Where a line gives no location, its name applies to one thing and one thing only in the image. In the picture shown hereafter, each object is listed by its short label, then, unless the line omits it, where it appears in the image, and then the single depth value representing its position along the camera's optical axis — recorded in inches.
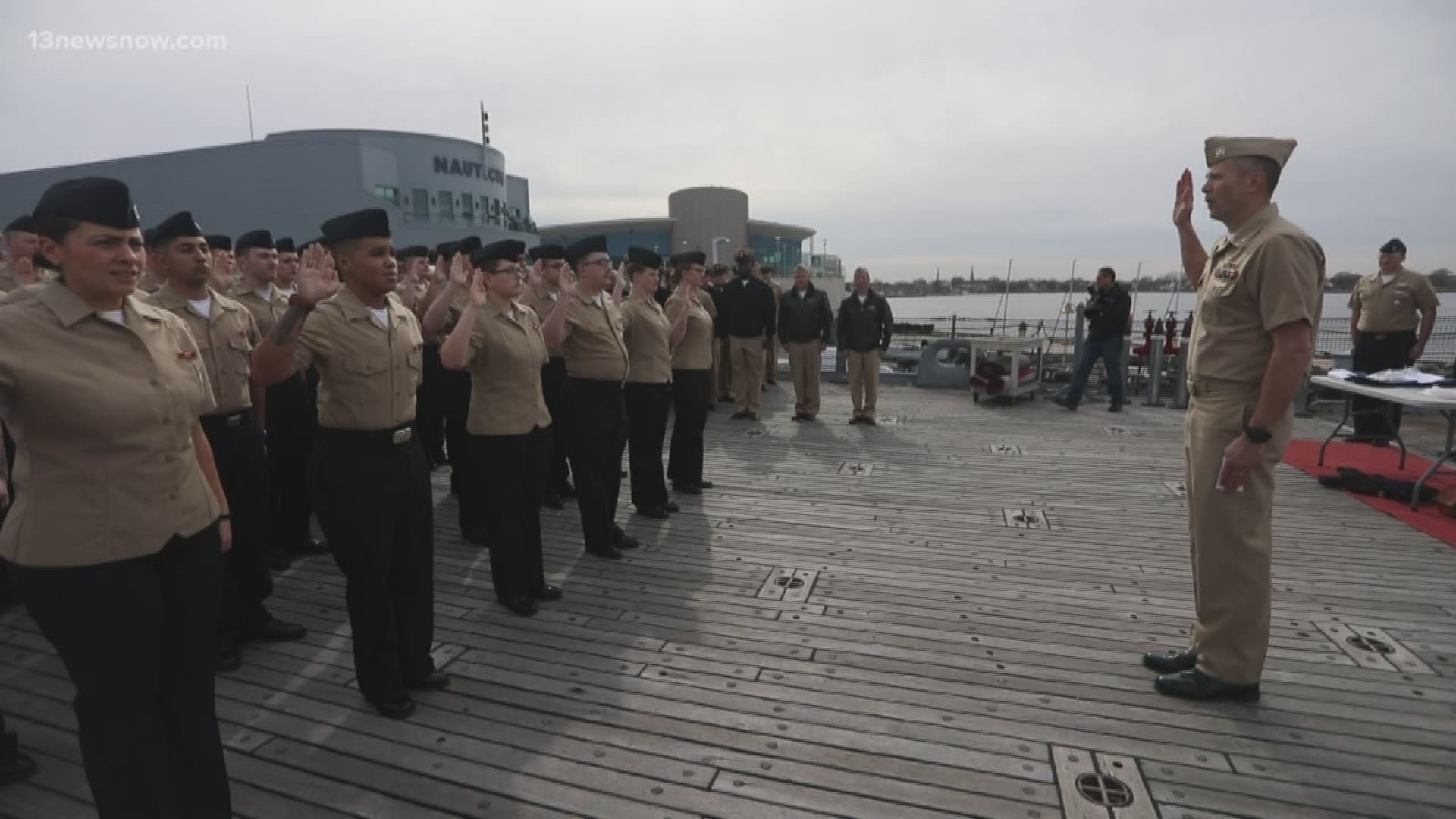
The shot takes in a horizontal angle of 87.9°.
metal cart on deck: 414.3
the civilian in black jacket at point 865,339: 366.0
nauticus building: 1181.1
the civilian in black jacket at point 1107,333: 379.6
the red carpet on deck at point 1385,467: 205.8
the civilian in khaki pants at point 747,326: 378.6
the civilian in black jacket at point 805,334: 374.6
